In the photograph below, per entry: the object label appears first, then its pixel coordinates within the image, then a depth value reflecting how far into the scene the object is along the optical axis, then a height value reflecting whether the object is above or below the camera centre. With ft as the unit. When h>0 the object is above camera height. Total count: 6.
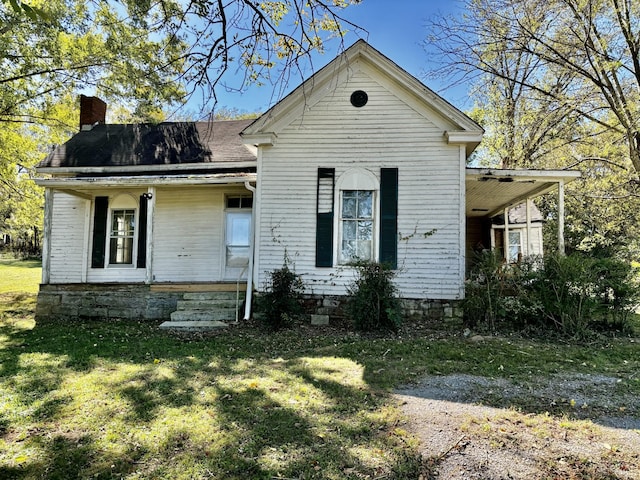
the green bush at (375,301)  23.91 -2.54
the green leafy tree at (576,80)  33.27 +17.97
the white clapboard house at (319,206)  26.84 +4.00
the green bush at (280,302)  25.36 -2.90
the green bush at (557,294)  22.47 -1.84
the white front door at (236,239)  33.22 +1.53
